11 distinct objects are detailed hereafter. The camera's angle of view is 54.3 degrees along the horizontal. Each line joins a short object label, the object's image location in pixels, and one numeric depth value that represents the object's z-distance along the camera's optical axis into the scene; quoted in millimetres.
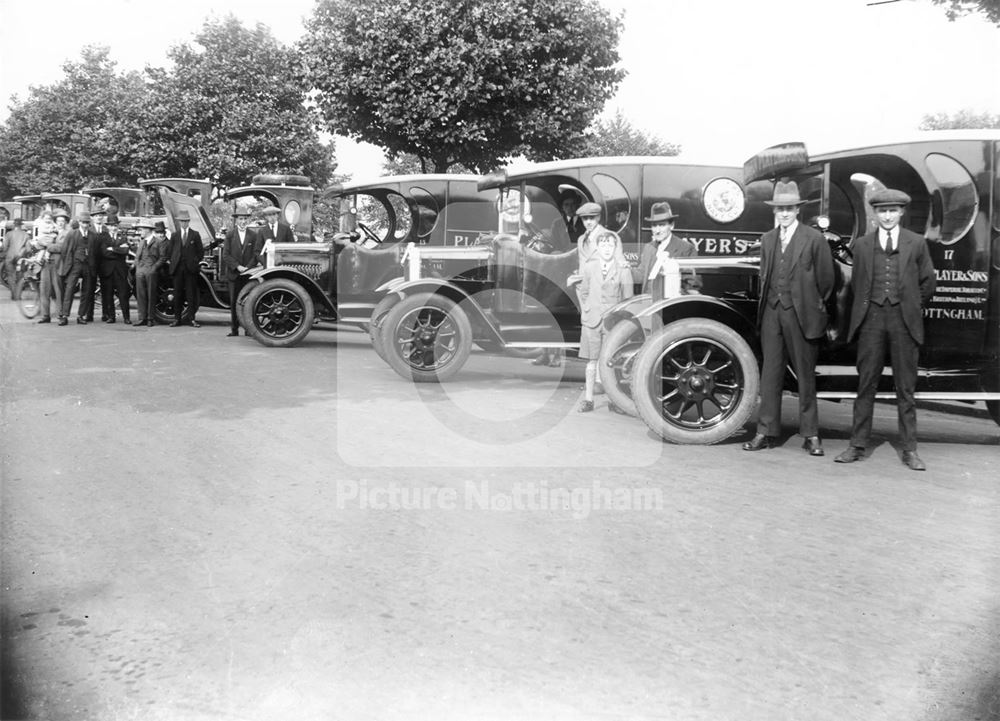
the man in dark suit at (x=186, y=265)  15969
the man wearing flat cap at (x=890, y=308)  6152
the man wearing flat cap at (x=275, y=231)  14312
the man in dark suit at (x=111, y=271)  16250
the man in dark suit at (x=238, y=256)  14289
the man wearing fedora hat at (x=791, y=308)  6391
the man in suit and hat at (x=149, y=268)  15977
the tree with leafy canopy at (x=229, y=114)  28391
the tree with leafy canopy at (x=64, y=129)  40594
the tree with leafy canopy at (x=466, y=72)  21234
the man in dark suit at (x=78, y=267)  15523
